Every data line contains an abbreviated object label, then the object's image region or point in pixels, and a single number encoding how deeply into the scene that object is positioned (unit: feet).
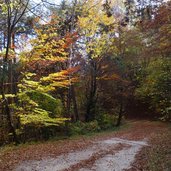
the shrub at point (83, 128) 42.77
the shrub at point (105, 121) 54.38
